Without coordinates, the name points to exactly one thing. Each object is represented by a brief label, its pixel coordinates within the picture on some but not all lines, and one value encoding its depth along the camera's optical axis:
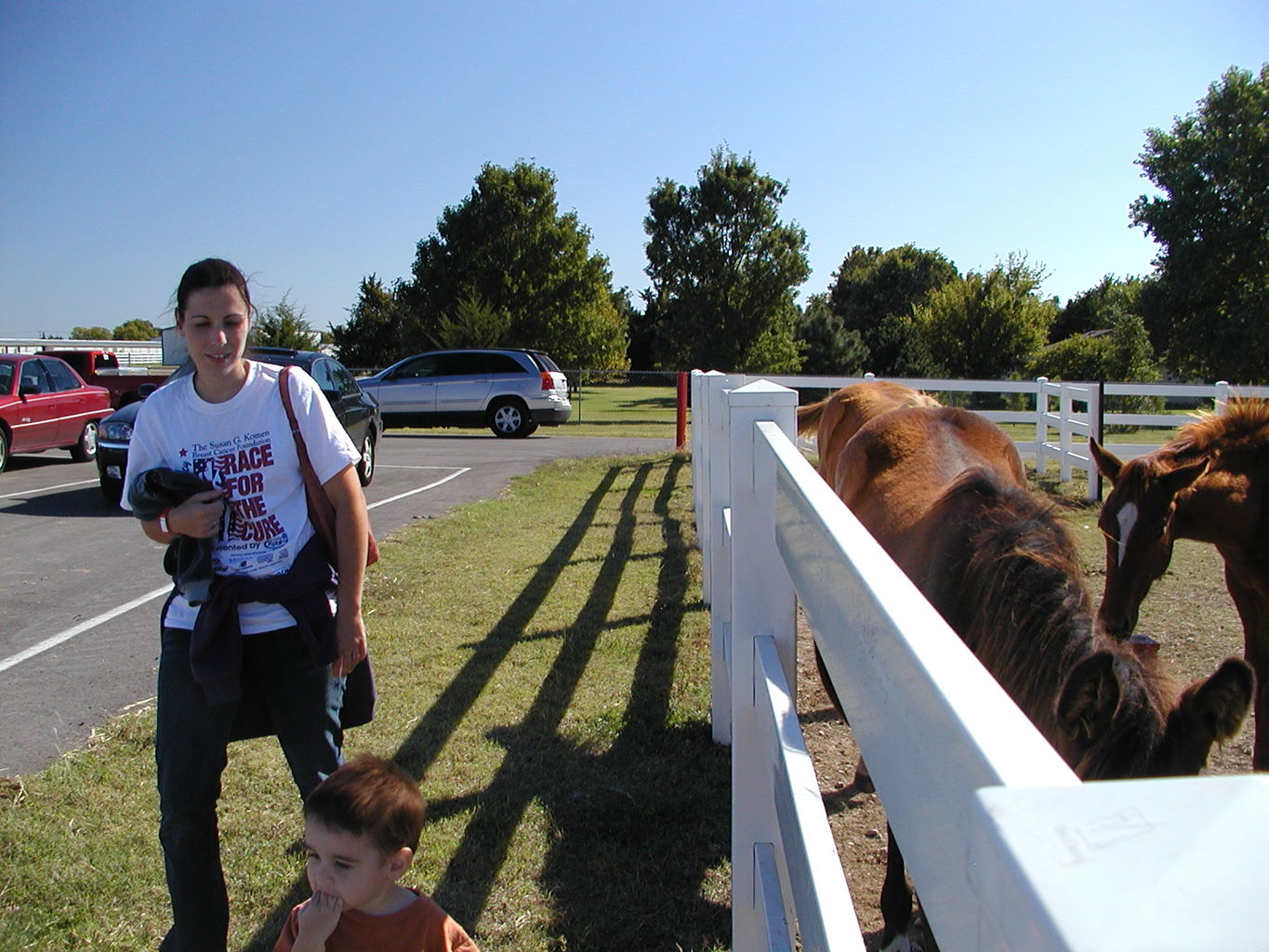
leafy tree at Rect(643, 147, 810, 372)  41.75
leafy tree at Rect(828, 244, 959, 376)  54.03
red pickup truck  18.88
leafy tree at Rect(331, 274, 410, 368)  44.31
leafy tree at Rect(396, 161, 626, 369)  40.28
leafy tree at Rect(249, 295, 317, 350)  29.19
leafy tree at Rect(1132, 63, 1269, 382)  29.95
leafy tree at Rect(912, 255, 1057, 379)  32.34
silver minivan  19.94
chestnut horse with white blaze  3.81
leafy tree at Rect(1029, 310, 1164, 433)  29.98
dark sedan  9.82
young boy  1.77
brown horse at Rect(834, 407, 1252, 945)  1.60
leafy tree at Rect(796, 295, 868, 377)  46.00
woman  2.28
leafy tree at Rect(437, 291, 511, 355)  33.16
